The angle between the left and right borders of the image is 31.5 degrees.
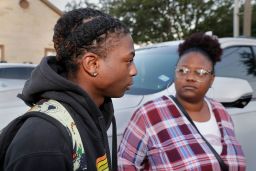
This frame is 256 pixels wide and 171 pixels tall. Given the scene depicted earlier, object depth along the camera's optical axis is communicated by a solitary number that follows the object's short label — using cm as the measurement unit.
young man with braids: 128
